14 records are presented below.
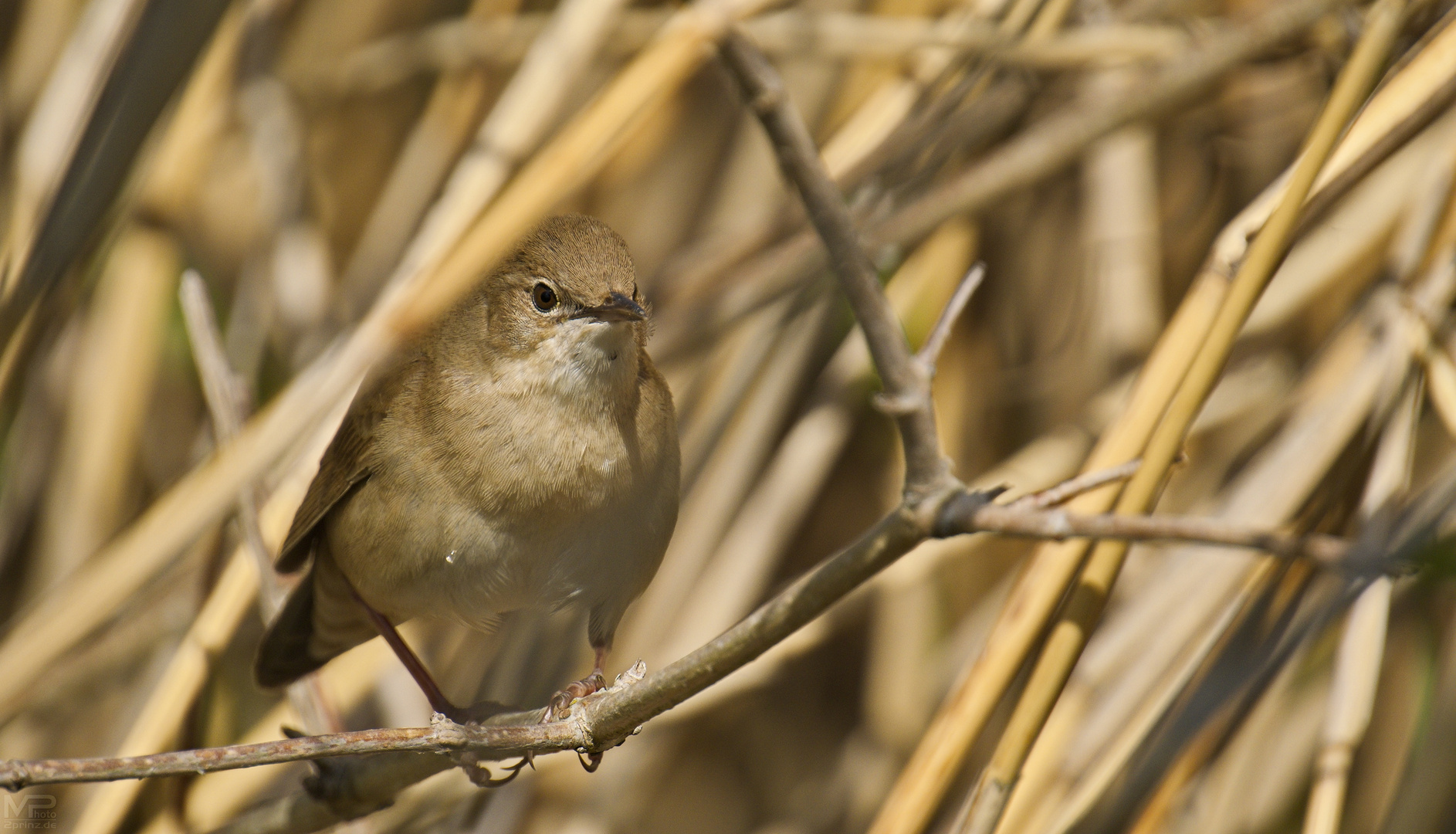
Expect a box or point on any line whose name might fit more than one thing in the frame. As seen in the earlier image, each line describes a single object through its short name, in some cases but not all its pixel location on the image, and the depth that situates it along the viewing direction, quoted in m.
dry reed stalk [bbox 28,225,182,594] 6.02
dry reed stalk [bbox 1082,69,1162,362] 6.45
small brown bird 4.32
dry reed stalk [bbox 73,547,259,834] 4.40
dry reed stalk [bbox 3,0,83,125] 6.41
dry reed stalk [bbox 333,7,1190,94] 5.75
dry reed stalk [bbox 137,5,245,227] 6.03
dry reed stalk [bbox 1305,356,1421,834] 4.07
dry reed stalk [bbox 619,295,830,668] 6.00
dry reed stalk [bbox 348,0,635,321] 4.91
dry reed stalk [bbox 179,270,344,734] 4.77
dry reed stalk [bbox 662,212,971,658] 5.98
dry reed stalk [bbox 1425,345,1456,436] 4.55
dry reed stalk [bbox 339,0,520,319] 6.91
